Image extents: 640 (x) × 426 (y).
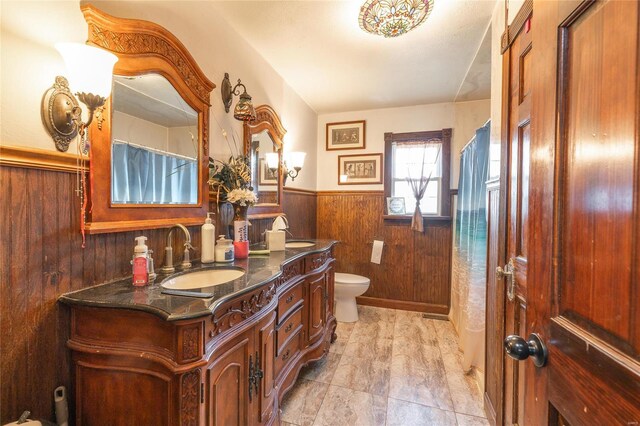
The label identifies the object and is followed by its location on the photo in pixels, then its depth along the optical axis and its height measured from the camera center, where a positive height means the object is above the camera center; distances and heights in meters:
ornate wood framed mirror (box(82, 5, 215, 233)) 1.11 +0.36
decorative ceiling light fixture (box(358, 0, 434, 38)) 1.57 +1.18
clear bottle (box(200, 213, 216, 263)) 1.53 -0.18
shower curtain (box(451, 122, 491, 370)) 1.94 -0.31
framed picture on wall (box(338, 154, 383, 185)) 3.46 +0.53
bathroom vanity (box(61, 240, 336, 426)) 0.89 -0.50
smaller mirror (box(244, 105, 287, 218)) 2.18 +0.45
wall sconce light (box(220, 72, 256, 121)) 1.81 +0.71
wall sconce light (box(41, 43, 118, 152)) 0.89 +0.40
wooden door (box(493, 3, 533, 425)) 1.18 +0.11
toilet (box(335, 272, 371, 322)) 2.87 -0.89
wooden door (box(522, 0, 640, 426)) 0.43 +0.00
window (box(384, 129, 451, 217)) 3.21 +0.55
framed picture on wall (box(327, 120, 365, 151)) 3.51 +0.98
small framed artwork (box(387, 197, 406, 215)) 3.37 +0.06
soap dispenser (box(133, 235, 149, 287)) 1.12 -0.23
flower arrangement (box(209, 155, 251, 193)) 1.73 +0.22
